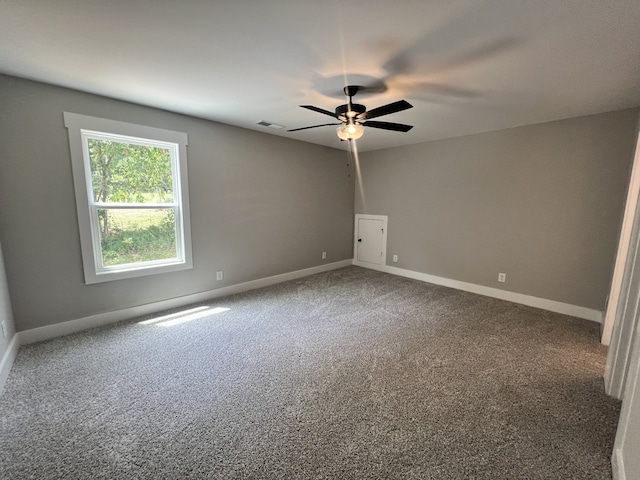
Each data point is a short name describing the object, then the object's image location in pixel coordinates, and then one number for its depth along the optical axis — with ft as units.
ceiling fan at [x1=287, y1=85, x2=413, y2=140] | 7.84
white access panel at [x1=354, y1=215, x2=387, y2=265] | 17.15
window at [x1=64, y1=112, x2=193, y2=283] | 8.93
